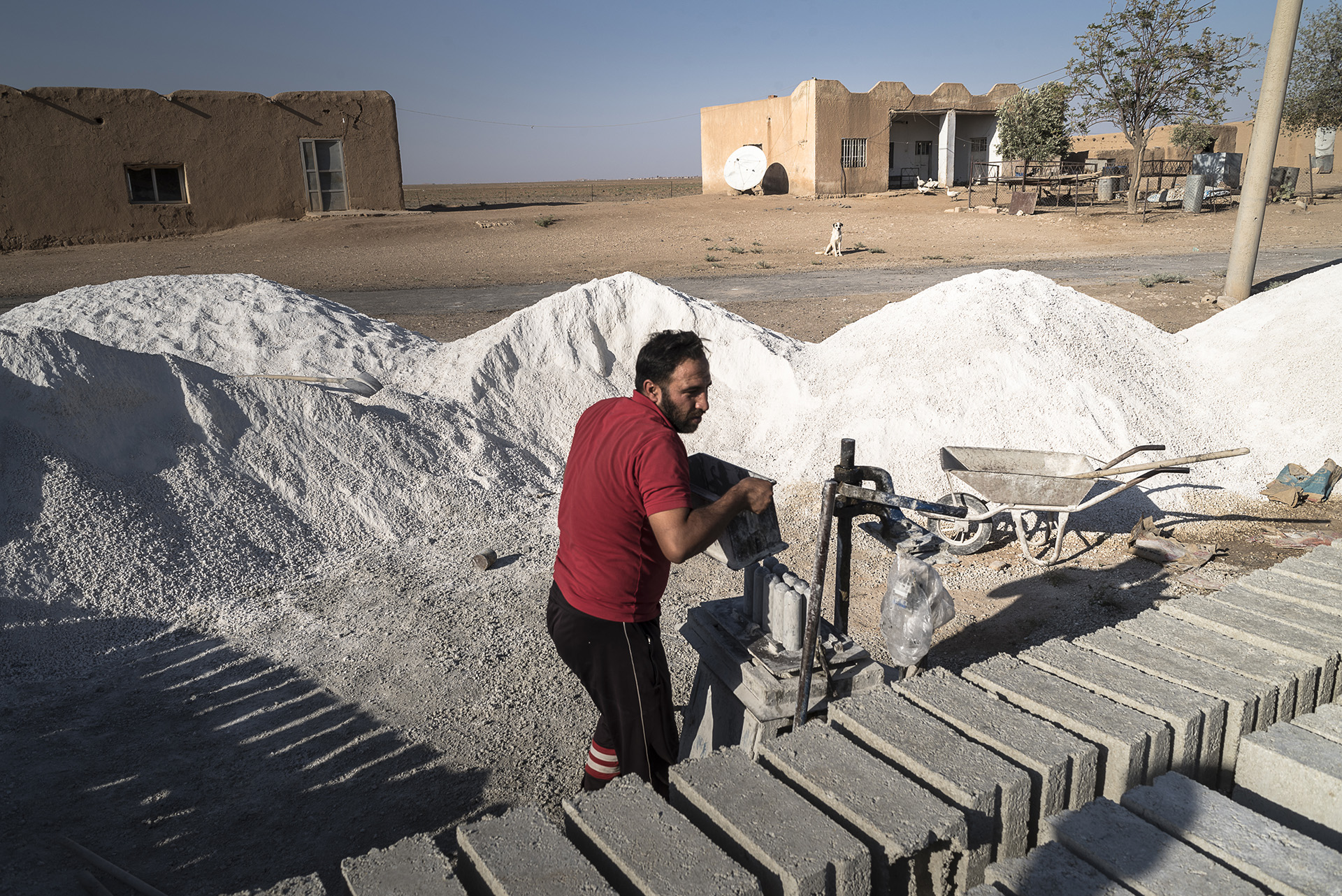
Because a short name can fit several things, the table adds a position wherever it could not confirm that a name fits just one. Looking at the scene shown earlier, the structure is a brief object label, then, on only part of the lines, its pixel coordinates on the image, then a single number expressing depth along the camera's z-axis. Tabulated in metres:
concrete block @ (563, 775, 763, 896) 1.57
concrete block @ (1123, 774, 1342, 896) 1.64
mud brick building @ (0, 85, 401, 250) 18.59
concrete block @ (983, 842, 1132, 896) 1.62
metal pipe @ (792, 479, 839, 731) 2.21
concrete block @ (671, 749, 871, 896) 1.61
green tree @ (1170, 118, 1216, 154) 29.56
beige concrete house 26.95
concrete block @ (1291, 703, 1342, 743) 2.08
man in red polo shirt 2.28
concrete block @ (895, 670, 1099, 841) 1.90
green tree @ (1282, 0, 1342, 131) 26.52
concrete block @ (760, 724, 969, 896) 1.70
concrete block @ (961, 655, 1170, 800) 1.95
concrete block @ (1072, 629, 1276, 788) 2.12
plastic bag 2.49
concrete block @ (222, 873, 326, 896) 1.57
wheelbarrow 4.84
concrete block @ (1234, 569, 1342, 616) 2.58
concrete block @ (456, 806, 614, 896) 1.60
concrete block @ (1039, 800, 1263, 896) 1.62
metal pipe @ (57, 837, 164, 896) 2.59
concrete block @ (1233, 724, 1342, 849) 1.92
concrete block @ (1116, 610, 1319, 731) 2.21
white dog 16.94
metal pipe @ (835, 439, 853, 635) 2.43
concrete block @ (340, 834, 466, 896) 1.58
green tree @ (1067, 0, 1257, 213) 21.34
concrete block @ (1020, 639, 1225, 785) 2.04
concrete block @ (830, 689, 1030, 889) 1.80
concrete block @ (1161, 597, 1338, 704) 2.31
